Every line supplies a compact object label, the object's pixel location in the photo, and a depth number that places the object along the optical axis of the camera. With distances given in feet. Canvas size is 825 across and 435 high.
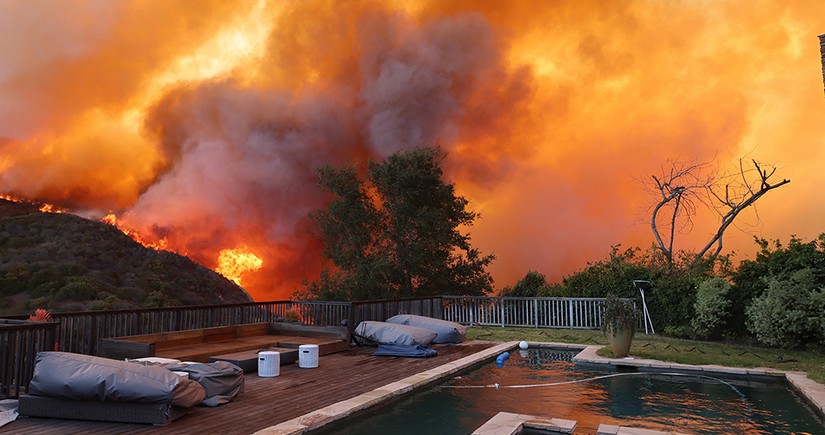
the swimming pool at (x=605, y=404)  17.63
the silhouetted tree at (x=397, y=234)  71.72
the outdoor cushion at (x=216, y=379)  18.37
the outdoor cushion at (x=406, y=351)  30.53
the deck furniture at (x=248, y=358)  24.41
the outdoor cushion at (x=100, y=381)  15.69
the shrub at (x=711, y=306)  38.75
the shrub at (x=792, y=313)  32.68
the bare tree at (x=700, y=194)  57.98
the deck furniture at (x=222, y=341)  23.29
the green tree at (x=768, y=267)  35.42
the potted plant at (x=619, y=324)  30.86
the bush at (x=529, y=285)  54.03
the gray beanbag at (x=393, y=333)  31.89
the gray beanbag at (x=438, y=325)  36.86
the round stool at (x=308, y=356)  26.27
